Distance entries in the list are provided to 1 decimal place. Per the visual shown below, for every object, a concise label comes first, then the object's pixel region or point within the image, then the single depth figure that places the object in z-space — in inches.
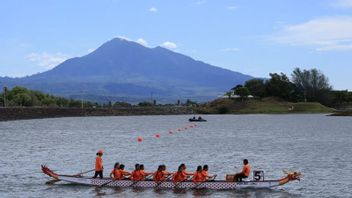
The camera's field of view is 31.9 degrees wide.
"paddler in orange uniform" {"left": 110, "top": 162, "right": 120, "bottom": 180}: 1971.8
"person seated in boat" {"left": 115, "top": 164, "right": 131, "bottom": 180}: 1967.3
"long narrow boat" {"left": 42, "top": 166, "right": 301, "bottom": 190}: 1865.2
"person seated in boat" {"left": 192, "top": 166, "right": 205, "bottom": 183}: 1904.5
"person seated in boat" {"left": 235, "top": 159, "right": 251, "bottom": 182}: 1870.1
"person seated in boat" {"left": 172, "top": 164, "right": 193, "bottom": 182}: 1923.0
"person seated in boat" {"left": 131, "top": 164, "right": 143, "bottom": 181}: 1955.0
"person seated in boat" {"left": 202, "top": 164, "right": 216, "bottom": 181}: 1910.1
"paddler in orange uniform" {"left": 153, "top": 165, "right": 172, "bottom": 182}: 1940.2
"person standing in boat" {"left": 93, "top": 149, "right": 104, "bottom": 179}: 1945.1
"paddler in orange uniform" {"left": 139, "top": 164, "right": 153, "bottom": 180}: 1956.1
